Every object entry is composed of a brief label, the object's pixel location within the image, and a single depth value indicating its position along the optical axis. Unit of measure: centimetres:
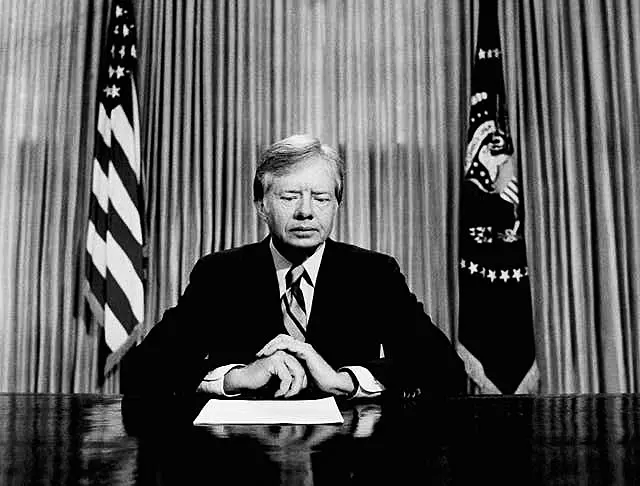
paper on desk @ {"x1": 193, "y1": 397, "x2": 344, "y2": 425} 102
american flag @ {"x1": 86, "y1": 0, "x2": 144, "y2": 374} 336
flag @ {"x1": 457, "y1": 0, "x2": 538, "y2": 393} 308
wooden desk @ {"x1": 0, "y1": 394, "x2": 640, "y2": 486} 67
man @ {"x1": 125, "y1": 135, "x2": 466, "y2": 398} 194
